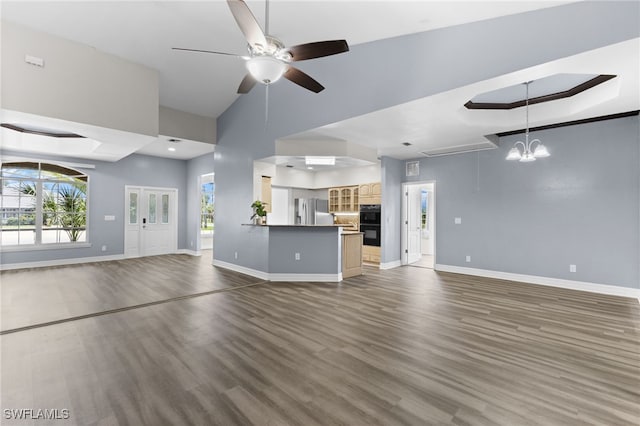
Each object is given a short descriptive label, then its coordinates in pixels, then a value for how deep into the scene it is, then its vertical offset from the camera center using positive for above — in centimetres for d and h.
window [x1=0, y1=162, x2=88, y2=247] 674 +27
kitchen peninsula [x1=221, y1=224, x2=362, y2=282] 557 -73
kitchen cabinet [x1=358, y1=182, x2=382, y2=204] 733 +56
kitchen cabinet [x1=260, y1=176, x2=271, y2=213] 659 +53
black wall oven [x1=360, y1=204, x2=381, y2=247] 723 -22
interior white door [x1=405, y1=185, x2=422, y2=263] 760 -24
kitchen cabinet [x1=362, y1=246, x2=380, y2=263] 723 -99
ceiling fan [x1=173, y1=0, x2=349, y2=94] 237 +142
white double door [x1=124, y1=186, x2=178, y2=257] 839 -17
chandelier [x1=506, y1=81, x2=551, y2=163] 425 +89
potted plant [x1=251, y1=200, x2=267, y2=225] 586 +5
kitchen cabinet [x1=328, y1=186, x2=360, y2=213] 808 +44
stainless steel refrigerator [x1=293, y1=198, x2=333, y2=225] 878 +17
